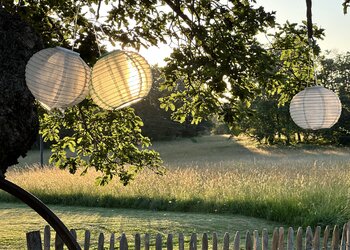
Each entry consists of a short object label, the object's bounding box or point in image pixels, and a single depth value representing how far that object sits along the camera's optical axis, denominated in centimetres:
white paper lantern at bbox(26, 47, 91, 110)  361
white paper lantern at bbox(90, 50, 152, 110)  372
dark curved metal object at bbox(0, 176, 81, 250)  379
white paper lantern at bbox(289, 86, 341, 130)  495
